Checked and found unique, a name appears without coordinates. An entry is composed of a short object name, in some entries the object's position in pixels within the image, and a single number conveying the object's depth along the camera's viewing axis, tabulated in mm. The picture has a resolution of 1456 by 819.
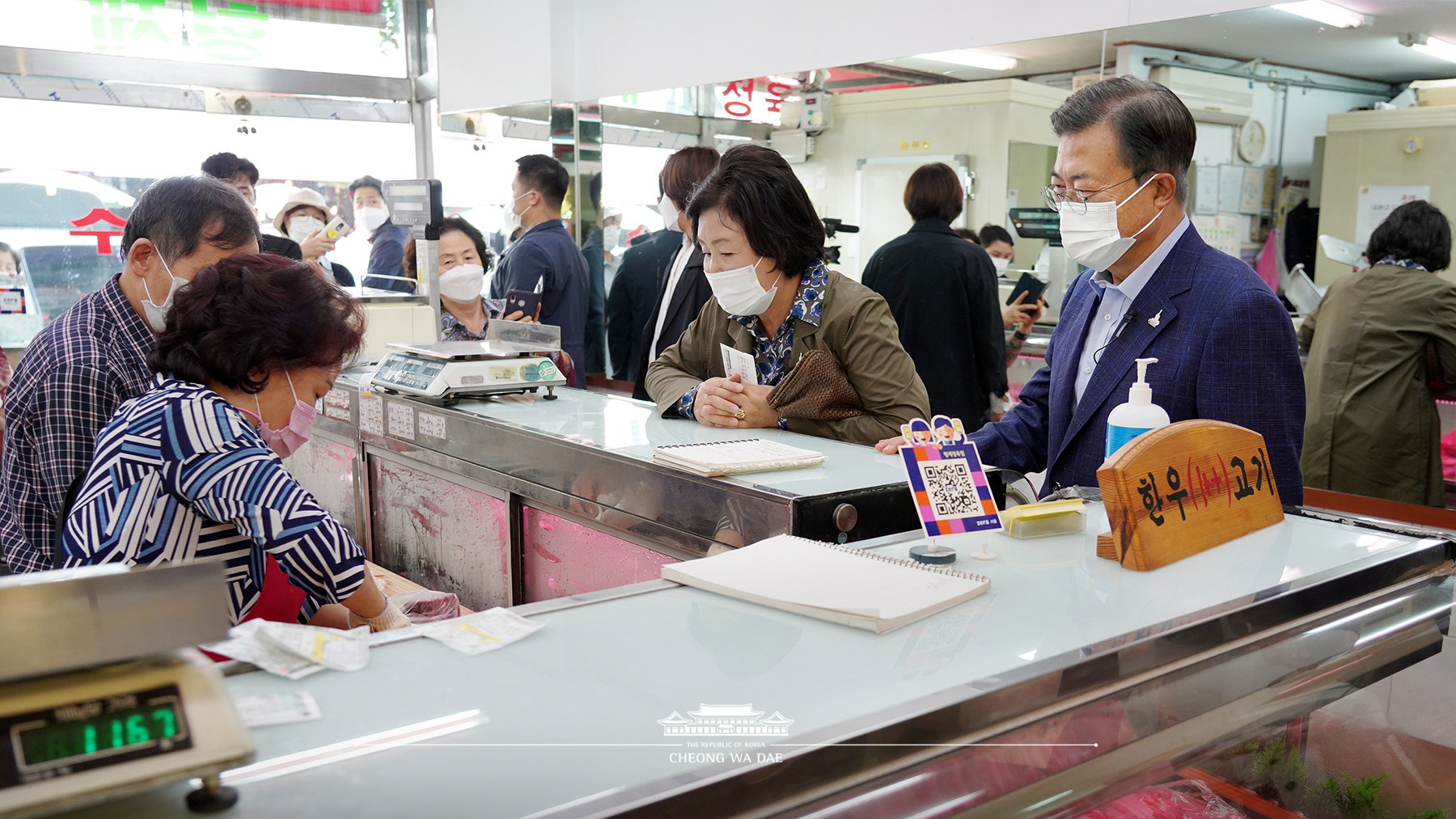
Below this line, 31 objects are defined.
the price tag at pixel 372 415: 2943
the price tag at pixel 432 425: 2688
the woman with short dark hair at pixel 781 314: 2365
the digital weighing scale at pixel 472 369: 2707
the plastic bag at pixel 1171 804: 1135
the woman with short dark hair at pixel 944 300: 4109
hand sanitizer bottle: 1615
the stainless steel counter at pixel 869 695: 826
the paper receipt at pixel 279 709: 898
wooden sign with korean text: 1395
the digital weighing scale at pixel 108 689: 674
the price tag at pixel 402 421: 2814
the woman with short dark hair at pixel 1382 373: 3600
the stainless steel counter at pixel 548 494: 1805
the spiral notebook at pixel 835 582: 1202
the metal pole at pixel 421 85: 7160
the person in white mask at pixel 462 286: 4504
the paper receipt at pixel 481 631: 1098
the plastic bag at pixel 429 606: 2098
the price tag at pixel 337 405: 3166
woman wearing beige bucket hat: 5746
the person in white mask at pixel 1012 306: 4438
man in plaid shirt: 2100
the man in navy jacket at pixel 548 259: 4680
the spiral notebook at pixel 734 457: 1858
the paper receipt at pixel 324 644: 1021
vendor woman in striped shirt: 1593
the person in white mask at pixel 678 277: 3629
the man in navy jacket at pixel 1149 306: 1821
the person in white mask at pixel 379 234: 6914
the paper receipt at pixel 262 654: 997
